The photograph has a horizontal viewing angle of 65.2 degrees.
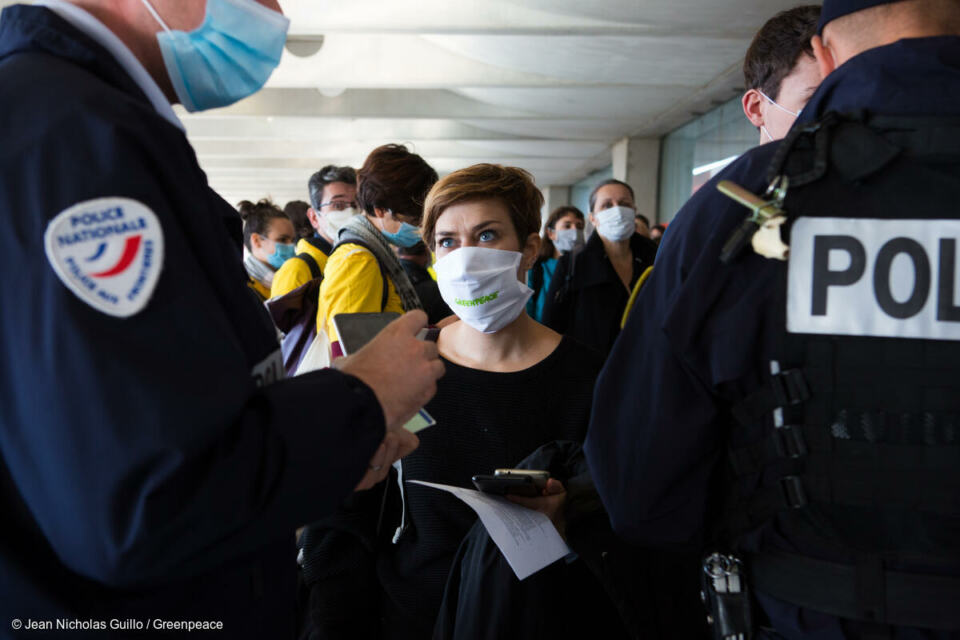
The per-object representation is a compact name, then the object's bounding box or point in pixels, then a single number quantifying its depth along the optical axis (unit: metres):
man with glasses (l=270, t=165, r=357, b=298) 4.92
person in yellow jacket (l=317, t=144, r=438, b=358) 3.40
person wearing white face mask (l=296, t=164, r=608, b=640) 2.11
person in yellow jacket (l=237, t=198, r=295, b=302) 7.47
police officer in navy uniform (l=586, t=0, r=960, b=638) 1.29
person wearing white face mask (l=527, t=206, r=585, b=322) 7.05
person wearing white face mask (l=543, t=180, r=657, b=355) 5.19
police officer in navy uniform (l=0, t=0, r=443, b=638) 0.87
